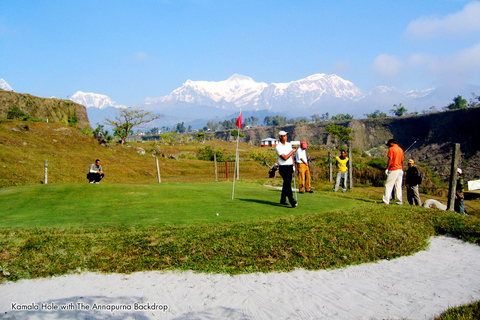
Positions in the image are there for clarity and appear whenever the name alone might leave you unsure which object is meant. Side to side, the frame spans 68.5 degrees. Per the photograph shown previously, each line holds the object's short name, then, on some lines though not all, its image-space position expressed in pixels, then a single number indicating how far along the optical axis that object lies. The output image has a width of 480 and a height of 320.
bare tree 66.31
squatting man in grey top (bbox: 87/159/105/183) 18.69
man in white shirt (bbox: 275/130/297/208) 10.45
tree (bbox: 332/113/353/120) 188.75
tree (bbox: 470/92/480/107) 134.29
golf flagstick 12.64
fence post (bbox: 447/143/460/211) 11.64
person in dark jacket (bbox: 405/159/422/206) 13.05
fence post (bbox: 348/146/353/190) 19.71
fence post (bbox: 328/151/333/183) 24.83
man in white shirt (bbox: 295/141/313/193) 14.56
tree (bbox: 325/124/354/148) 94.94
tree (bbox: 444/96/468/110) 136.62
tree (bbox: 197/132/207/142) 119.99
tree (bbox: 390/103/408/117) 162.16
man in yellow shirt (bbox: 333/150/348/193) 16.91
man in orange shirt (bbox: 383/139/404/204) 11.90
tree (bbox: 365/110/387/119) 167.84
